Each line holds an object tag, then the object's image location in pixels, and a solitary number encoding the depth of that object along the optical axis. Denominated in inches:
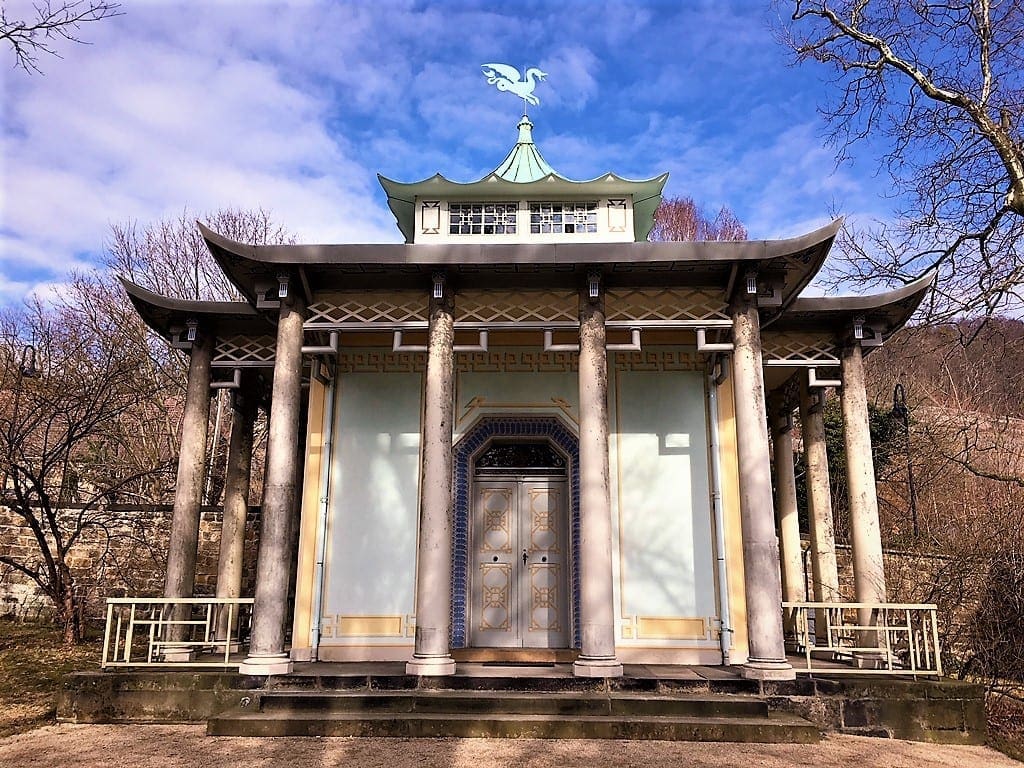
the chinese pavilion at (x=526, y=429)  294.2
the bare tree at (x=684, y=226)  1026.7
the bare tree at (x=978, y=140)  361.7
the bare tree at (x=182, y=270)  771.4
